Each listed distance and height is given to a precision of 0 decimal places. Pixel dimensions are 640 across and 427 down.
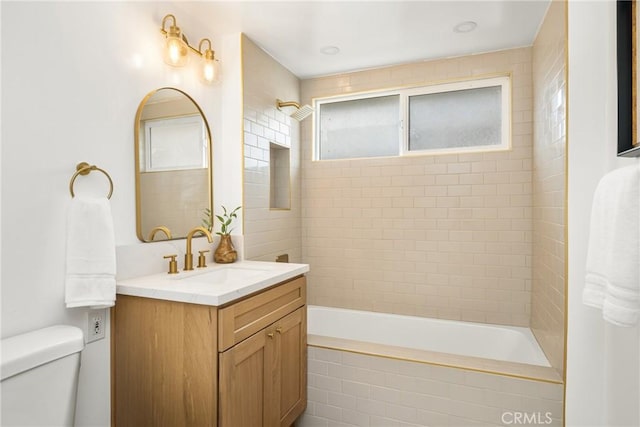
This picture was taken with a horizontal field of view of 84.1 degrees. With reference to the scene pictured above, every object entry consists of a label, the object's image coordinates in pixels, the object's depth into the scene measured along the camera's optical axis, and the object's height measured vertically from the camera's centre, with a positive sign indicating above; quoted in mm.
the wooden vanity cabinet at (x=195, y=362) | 1399 -652
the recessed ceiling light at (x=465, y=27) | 2227 +1158
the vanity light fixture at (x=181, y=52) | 1891 +881
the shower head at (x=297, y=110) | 2689 +741
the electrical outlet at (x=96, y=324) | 1492 -497
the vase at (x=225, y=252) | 2227 -278
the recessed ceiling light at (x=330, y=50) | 2559 +1156
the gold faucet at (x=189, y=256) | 1958 -271
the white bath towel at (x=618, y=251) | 1043 -136
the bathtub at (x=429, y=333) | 2482 -972
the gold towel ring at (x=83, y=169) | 1443 +162
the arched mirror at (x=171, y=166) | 1812 +238
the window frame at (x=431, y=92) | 2654 +849
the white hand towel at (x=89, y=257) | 1395 -197
